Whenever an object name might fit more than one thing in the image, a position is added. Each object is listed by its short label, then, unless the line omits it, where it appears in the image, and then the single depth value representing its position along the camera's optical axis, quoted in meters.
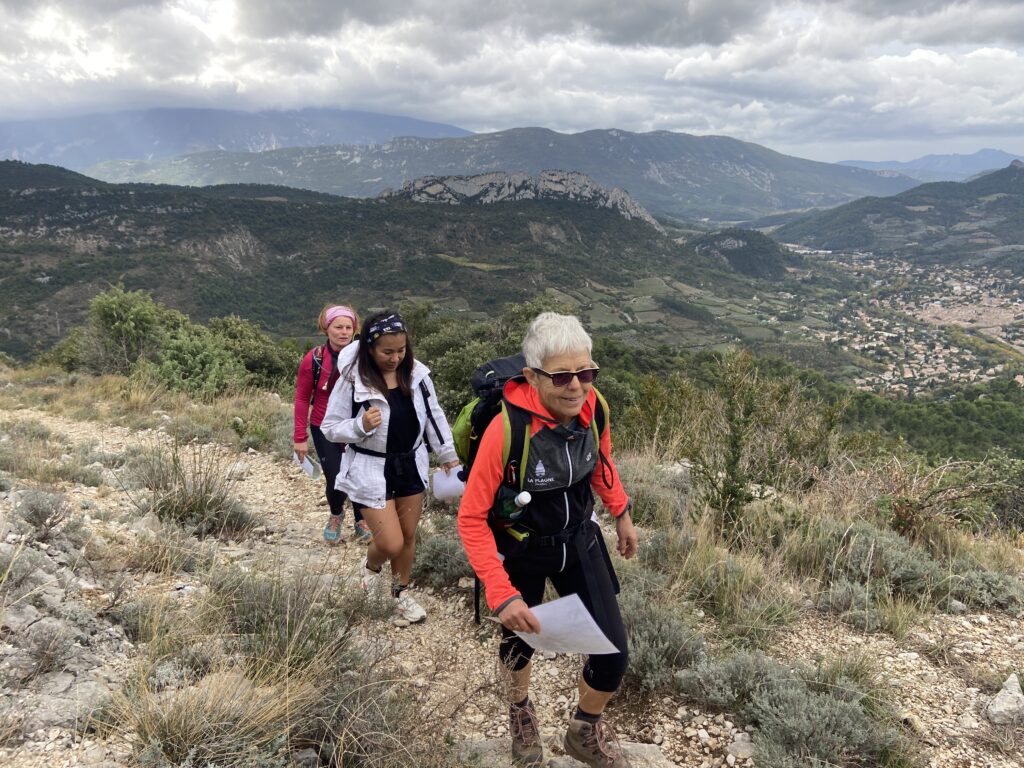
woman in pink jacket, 3.76
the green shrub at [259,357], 12.71
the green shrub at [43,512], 2.84
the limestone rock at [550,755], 2.01
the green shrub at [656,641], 2.46
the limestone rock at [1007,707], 2.23
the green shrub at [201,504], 3.63
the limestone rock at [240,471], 5.19
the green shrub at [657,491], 4.06
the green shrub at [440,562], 3.46
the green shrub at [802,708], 1.99
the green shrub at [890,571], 3.18
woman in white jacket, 2.87
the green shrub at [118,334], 11.21
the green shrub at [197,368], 8.97
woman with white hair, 1.83
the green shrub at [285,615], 2.05
